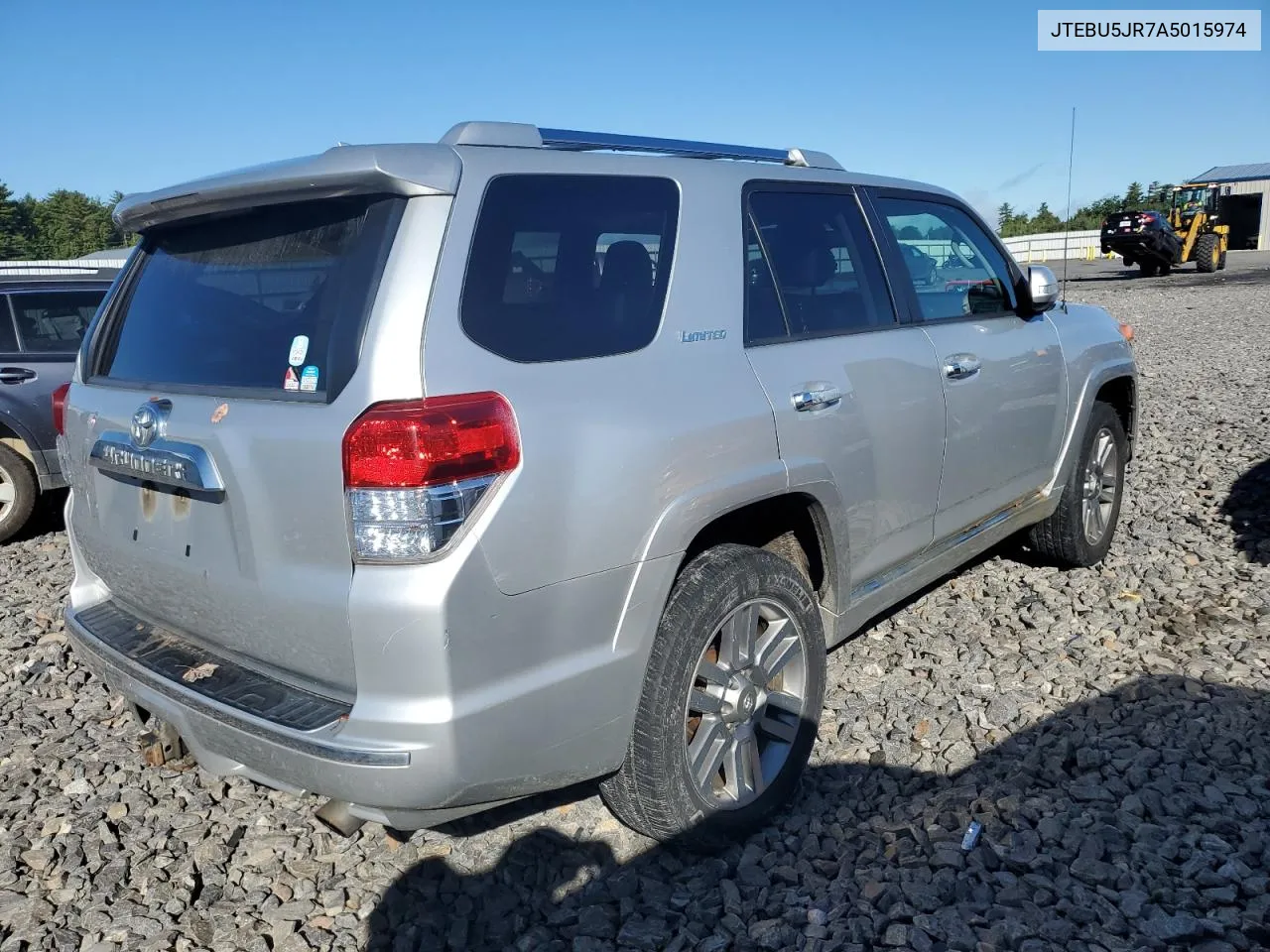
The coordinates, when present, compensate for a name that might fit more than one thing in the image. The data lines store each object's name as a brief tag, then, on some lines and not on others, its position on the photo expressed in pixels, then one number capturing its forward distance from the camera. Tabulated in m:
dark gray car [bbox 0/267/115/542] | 6.59
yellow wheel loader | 30.41
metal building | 49.03
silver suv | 2.16
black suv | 28.22
